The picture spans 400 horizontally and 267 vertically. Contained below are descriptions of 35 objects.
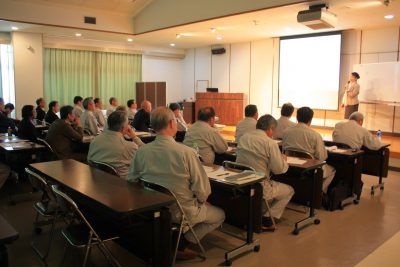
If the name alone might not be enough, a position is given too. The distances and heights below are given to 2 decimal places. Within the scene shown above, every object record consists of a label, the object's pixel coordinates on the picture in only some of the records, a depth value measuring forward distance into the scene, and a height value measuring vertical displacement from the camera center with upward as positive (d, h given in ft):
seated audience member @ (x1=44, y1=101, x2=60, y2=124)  23.18 -1.23
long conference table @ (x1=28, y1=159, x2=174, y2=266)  7.40 -2.23
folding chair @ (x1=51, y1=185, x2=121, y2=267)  7.80 -3.23
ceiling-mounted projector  20.61 +4.83
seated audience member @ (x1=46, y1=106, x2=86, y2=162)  16.10 -1.84
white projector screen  31.19 +2.61
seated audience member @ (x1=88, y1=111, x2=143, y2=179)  11.60 -1.67
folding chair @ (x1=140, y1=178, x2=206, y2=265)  8.53 -3.01
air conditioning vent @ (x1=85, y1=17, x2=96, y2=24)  29.27 +6.22
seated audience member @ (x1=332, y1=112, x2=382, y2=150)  15.83 -1.59
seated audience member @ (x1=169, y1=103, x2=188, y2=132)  22.09 -1.50
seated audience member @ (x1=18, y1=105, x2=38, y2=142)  17.57 -1.57
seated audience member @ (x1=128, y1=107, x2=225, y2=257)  8.76 -1.78
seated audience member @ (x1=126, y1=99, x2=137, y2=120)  27.84 -0.86
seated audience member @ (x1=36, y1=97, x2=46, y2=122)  25.65 -1.16
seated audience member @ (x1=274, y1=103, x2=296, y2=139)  18.08 -1.05
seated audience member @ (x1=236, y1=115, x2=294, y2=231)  11.20 -1.79
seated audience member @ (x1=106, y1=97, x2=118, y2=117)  30.14 -0.60
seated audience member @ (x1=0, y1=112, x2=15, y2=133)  21.22 -1.76
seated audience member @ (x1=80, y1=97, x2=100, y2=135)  21.94 -1.50
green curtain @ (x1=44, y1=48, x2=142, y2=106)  35.37 +2.28
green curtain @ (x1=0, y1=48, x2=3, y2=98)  32.91 +0.82
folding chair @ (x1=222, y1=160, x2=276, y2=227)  10.98 -2.18
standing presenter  27.09 +0.34
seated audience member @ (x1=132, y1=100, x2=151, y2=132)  22.29 -1.48
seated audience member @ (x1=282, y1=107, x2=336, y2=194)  13.74 -1.58
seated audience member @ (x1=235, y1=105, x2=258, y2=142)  16.65 -1.08
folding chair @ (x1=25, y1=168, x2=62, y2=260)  9.08 -3.27
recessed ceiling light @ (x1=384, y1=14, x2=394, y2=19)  24.11 +5.73
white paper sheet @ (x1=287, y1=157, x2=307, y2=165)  12.47 -2.21
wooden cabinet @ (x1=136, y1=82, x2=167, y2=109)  40.93 +0.53
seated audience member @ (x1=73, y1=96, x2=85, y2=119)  24.60 -0.76
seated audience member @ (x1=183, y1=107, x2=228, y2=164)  14.11 -1.62
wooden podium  37.24 -0.72
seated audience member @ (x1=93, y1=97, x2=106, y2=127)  25.00 -1.50
